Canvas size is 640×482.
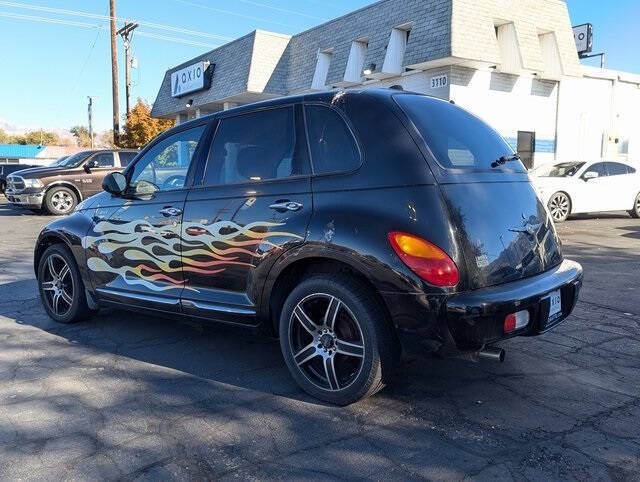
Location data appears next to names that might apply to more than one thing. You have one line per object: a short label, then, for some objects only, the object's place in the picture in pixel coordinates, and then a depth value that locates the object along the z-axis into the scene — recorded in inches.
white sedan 494.0
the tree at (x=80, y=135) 4298.7
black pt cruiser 117.7
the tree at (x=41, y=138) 3636.8
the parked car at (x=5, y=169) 1046.4
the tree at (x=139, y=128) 1164.5
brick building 619.8
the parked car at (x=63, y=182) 587.2
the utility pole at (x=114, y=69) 1101.1
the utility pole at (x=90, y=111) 3073.3
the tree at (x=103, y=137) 4082.2
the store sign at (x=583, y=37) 824.3
